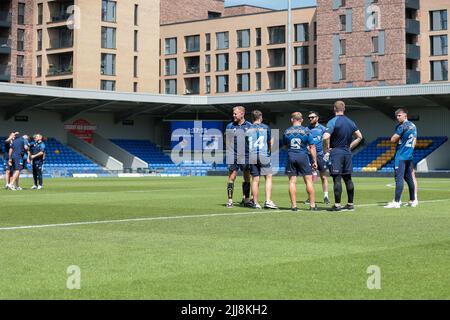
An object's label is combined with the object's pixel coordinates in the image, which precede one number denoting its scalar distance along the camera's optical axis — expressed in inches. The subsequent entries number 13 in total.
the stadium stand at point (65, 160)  2167.2
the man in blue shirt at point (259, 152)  701.3
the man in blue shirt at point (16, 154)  1134.4
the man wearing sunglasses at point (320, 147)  796.6
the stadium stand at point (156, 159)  2359.7
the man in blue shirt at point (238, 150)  705.0
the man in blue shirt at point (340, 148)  663.8
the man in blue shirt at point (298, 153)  676.1
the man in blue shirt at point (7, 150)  1146.5
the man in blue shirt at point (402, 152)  692.1
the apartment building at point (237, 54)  3740.2
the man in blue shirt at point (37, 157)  1165.1
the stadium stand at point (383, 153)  2216.4
